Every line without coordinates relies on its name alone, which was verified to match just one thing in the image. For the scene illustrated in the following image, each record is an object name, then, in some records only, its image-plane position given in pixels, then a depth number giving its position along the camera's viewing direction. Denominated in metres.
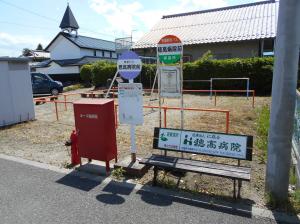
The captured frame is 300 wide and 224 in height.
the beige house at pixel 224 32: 19.31
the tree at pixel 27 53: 45.44
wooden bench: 3.93
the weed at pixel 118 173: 4.75
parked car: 19.19
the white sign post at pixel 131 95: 4.80
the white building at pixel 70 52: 33.59
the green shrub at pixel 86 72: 25.37
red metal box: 4.74
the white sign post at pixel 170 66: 5.01
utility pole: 3.30
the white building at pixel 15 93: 8.87
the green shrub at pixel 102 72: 22.44
